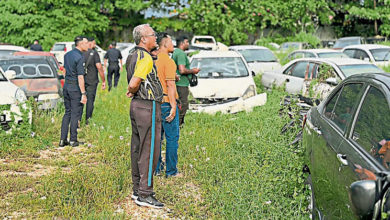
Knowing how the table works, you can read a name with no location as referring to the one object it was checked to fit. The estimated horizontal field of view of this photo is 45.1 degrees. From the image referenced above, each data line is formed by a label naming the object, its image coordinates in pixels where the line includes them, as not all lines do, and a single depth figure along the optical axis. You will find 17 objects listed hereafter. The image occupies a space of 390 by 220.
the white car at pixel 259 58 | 15.96
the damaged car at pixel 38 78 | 9.96
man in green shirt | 7.51
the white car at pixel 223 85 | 9.98
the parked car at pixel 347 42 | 23.28
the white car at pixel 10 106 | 7.86
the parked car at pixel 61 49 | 23.05
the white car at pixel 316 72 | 9.91
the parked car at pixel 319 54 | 14.88
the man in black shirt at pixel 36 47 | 21.19
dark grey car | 2.67
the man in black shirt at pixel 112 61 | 15.25
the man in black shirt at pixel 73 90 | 7.82
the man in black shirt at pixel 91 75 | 9.34
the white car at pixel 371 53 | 15.87
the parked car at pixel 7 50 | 15.67
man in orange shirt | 5.77
